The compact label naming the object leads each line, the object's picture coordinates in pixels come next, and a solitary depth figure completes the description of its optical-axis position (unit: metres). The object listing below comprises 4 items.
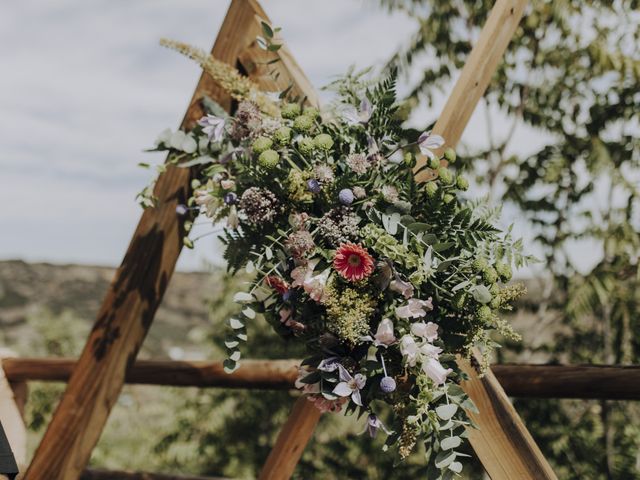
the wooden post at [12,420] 2.16
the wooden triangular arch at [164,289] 1.58
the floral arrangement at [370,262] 1.28
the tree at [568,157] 2.79
